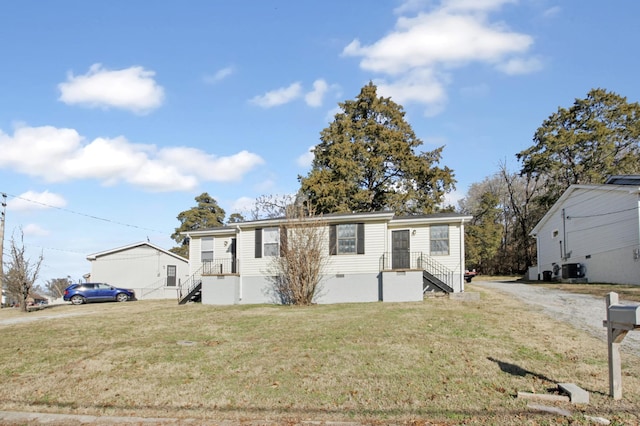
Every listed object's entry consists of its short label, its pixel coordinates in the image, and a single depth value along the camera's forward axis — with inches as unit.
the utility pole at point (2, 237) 948.9
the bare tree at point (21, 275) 837.8
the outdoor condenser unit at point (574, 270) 972.6
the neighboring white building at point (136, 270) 1282.0
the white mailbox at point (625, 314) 188.5
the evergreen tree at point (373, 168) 1136.2
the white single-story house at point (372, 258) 692.1
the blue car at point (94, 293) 1085.1
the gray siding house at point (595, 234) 800.3
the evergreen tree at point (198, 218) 1910.7
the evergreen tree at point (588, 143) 1296.8
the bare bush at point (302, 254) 674.2
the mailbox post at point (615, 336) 201.8
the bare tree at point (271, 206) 1557.7
